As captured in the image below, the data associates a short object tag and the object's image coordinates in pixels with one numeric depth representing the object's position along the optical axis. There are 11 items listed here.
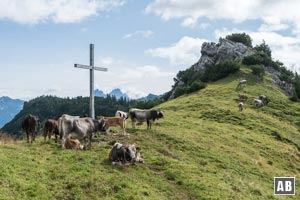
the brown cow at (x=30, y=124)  25.16
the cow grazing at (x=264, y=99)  58.65
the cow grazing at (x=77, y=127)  23.31
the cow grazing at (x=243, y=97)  59.43
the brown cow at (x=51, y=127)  26.28
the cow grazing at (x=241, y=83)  67.31
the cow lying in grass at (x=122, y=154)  21.47
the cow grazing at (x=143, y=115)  35.16
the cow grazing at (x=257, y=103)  56.22
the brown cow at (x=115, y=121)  30.87
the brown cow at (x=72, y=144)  23.75
